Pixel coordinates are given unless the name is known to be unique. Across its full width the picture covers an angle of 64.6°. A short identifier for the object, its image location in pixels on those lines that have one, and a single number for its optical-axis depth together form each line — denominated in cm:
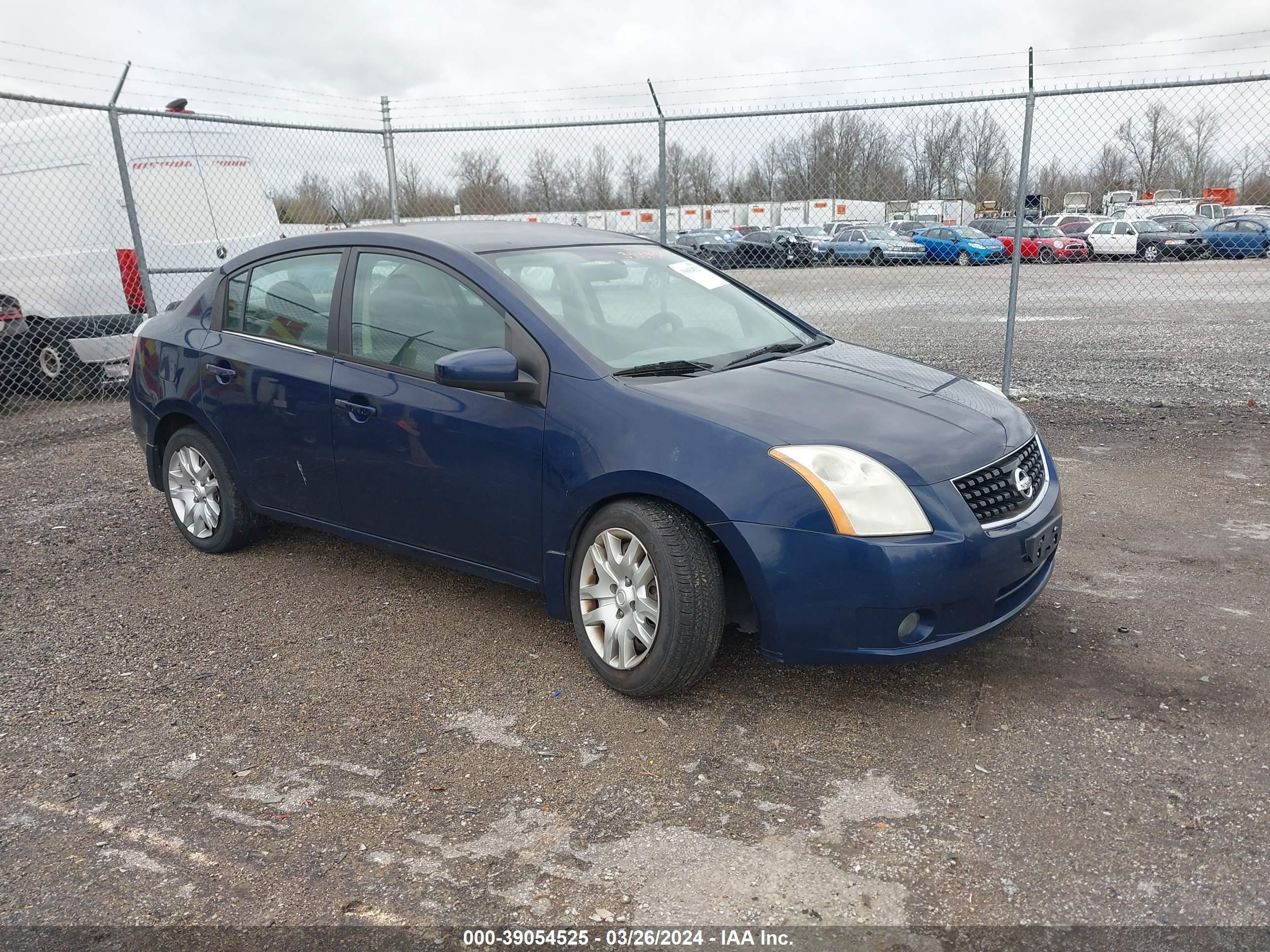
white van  880
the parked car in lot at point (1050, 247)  2403
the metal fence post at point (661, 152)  819
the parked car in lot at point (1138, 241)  2566
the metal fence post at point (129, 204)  792
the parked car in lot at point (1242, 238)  1806
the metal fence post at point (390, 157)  977
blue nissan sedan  315
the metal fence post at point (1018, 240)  710
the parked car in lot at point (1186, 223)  2884
